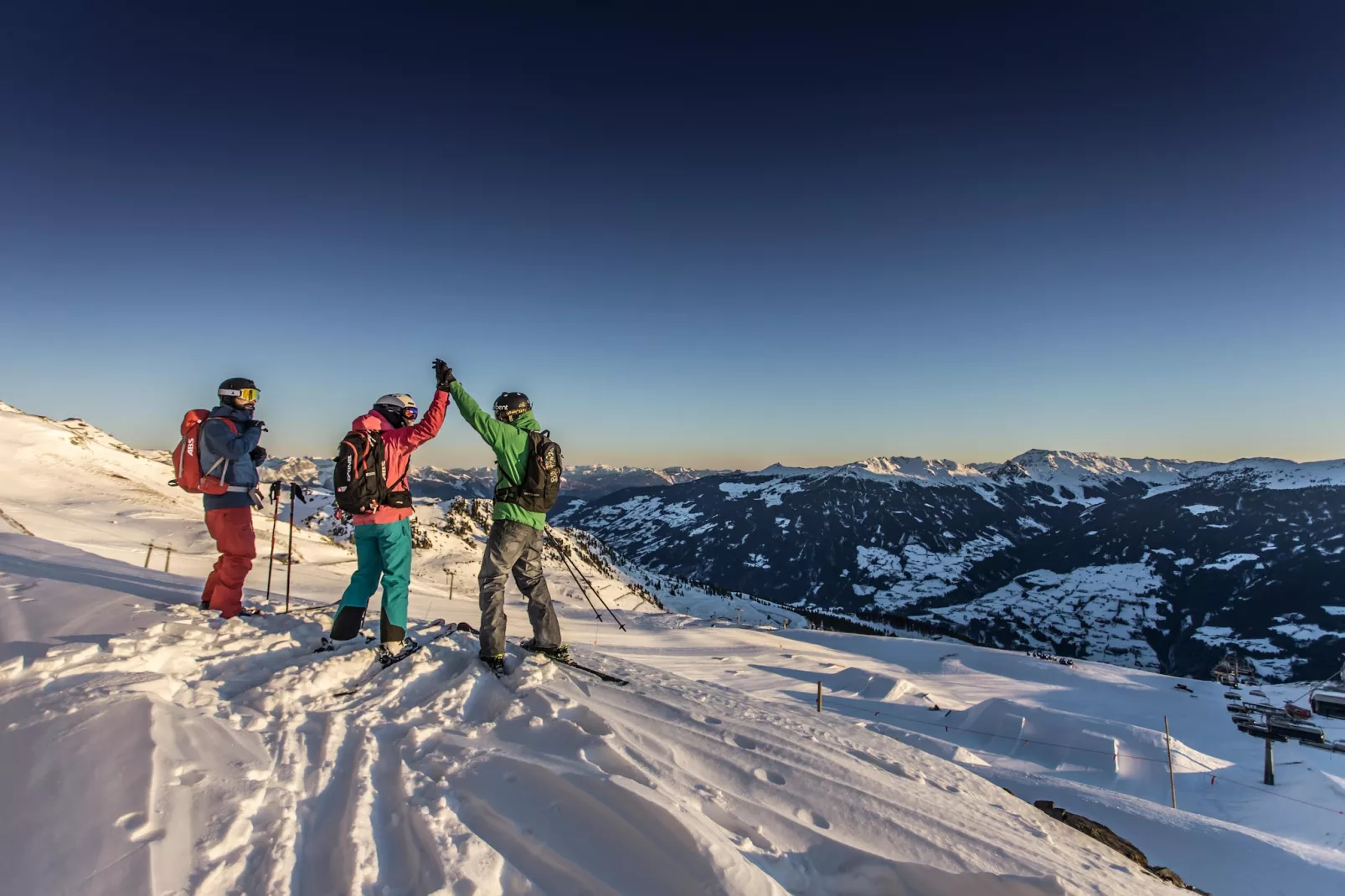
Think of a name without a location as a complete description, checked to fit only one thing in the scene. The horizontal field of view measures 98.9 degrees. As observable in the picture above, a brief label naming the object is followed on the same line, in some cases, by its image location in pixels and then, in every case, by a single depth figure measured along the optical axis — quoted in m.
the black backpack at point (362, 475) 6.14
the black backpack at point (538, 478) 6.71
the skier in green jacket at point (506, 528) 6.56
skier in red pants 7.01
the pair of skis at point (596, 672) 7.11
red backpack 6.97
